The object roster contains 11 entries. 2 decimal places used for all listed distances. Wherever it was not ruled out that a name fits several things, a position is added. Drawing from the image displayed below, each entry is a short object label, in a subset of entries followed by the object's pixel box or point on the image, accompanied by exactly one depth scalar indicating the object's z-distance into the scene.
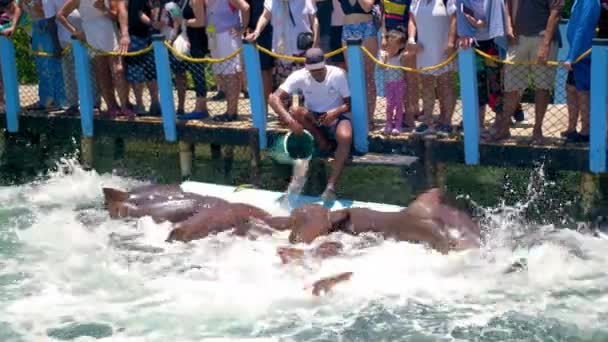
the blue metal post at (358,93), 10.16
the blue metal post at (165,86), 11.19
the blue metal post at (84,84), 11.82
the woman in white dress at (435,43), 9.91
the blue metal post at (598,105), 8.89
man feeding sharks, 10.17
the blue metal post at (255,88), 10.66
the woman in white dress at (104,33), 11.56
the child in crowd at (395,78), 10.22
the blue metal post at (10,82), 12.47
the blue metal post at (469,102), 9.57
